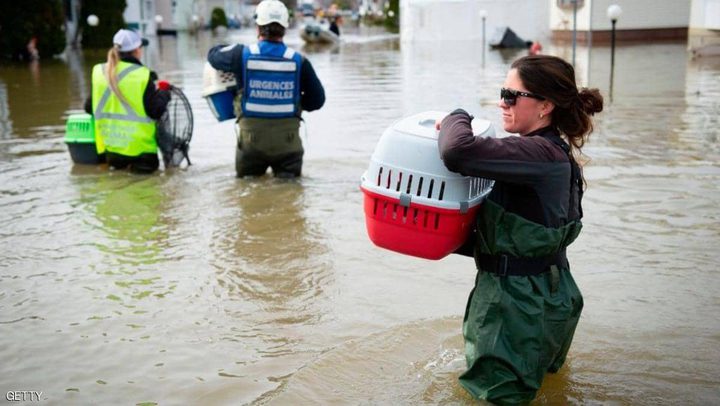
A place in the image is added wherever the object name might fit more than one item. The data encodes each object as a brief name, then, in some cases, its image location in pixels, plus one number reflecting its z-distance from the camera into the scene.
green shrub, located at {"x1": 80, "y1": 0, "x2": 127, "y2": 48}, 40.88
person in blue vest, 7.46
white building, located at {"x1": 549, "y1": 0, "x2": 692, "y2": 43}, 34.22
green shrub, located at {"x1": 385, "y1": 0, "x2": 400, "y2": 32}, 61.96
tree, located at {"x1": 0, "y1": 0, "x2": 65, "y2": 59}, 30.08
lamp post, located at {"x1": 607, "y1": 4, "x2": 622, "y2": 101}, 20.97
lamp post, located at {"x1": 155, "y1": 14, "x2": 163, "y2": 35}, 62.81
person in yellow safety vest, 8.20
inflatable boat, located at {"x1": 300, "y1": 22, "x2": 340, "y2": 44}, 41.38
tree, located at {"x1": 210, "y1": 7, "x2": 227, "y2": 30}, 78.00
